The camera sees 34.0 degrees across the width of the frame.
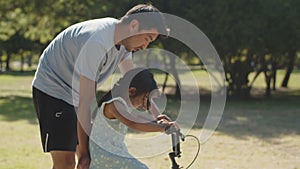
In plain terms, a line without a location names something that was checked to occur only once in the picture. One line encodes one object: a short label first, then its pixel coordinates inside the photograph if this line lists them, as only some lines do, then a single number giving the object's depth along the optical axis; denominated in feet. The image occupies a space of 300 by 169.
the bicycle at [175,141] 9.19
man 9.34
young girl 9.88
